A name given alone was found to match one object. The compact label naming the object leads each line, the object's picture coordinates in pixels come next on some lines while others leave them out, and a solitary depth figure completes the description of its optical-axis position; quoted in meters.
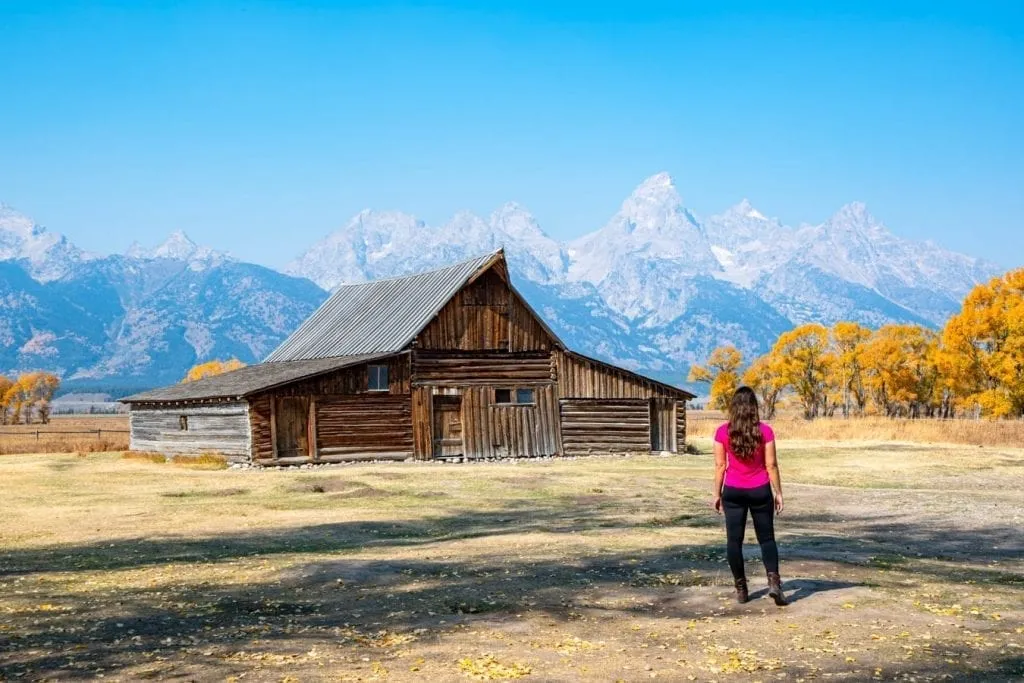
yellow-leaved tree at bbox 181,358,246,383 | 98.88
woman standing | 11.66
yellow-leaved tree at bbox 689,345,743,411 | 113.44
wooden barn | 42.62
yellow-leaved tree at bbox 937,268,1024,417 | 72.62
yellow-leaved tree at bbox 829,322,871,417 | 101.56
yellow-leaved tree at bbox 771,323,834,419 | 105.38
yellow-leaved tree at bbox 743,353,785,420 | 106.56
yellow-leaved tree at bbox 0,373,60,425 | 123.31
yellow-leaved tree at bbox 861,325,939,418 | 96.50
